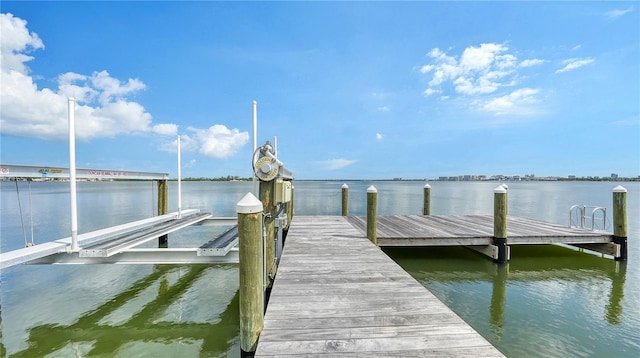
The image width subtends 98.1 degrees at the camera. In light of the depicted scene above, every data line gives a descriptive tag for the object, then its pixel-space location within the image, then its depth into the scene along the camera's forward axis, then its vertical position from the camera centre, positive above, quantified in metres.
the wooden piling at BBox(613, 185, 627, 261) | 7.21 -1.17
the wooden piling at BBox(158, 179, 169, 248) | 8.88 -0.67
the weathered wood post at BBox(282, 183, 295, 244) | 8.75 -1.24
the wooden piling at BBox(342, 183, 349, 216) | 11.01 -0.95
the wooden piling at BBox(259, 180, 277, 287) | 4.39 -0.56
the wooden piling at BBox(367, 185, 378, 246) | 6.64 -0.96
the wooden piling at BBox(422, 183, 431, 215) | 11.81 -1.11
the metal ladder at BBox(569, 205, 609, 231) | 8.48 -1.21
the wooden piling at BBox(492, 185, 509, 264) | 6.89 -1.23
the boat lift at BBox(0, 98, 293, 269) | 4.11 -1.14
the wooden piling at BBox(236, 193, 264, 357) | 2.72 -0.97
